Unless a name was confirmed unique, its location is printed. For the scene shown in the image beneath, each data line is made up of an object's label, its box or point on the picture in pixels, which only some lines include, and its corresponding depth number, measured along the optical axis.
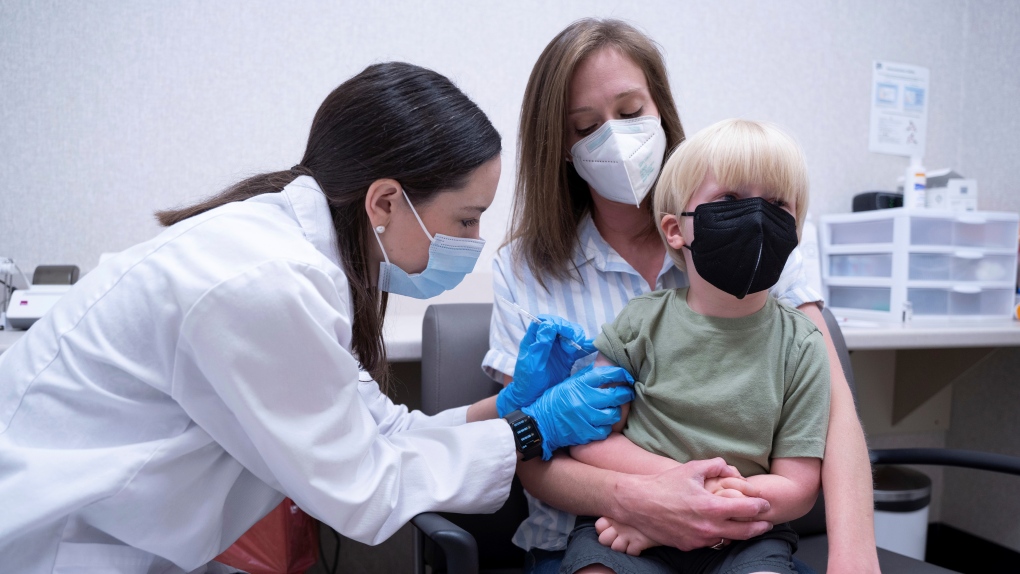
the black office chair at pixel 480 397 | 1.42
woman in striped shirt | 1.30
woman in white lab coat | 0.90
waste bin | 2.17
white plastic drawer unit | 2.28
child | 1.08
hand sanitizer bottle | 2.51
